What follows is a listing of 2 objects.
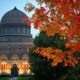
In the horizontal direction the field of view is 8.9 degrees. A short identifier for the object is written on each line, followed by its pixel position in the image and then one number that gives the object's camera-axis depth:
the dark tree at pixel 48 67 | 47.18
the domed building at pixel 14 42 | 145.62
